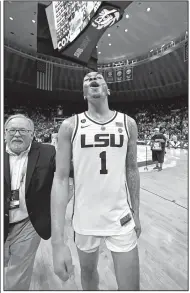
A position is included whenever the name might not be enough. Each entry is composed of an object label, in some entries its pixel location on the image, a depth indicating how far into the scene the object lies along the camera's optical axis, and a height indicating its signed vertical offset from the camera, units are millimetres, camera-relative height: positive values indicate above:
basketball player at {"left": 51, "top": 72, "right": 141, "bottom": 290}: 931 -252
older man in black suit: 1140 -383
